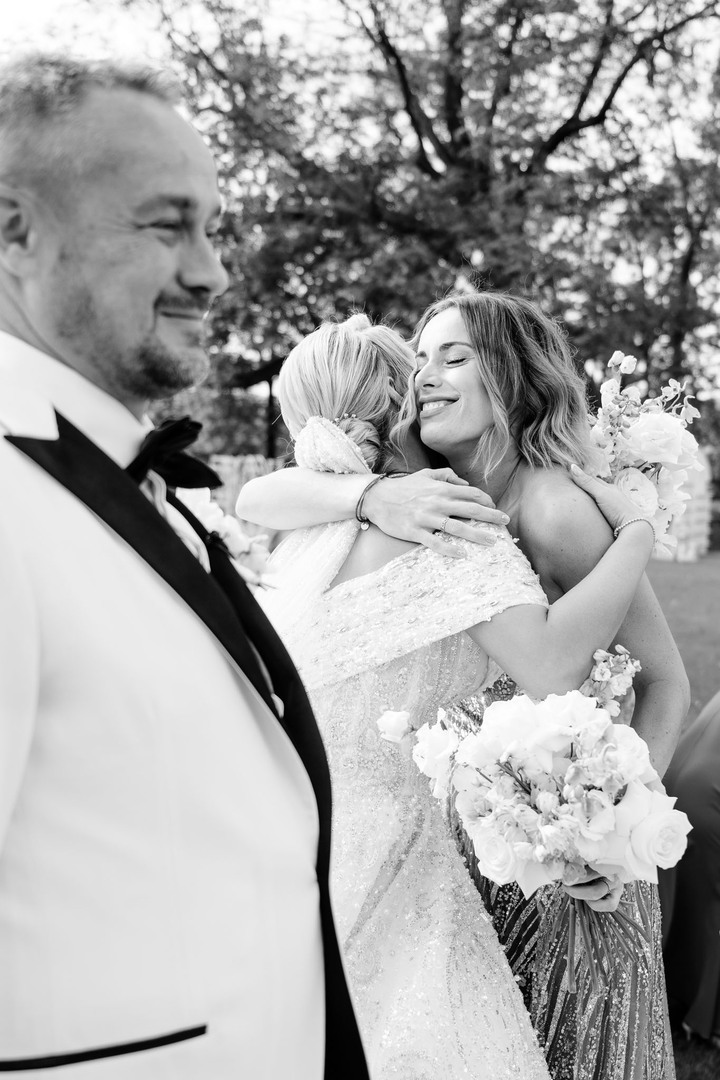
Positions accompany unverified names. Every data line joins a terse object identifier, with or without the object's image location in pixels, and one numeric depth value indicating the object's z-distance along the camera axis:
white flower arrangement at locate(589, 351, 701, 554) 3.18
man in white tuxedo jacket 1.16
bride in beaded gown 2.35
